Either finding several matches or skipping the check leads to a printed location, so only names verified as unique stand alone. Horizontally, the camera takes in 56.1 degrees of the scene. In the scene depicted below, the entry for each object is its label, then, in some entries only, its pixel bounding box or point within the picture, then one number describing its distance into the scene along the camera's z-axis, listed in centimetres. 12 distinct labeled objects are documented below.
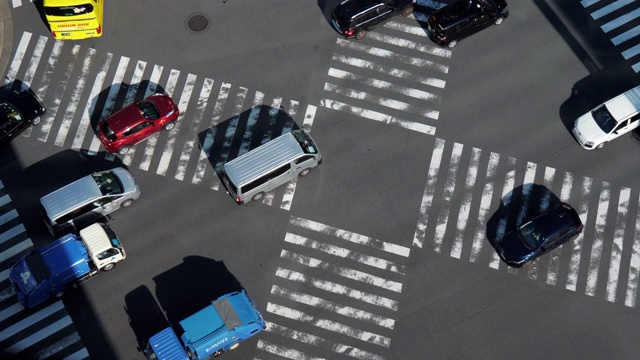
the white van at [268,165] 2902
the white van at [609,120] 3066
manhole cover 3478
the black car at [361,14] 3319
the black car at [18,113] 3114
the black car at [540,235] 2867
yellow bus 3288
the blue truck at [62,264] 2758
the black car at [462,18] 3300
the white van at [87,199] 2872
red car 3073
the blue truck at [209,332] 2625
